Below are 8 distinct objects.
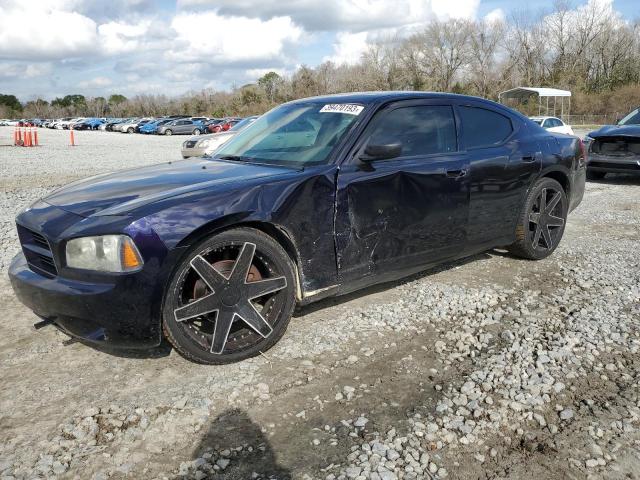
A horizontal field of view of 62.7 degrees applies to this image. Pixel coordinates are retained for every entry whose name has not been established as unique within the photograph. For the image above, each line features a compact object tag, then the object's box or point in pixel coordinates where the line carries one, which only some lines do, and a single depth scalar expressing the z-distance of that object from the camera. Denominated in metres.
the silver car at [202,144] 13.40
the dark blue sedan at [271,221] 2.83
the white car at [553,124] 17.41
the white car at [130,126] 49.19
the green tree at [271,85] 74.19
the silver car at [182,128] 42.56
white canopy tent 34.50
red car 40.53
